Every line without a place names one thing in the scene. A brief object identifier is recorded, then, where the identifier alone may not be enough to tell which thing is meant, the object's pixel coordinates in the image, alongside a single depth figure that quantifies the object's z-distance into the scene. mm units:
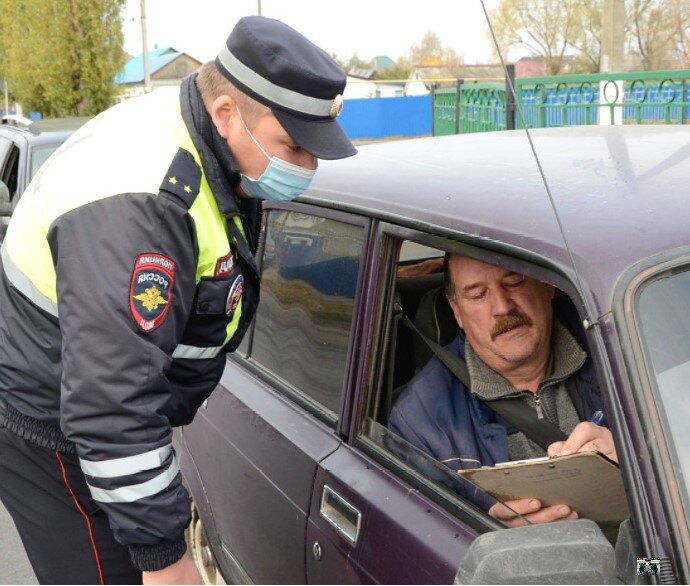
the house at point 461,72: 37594
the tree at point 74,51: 21719
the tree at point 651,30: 18109
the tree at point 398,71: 65375
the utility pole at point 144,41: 29666
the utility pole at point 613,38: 13656
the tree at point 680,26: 17031
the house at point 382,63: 69000
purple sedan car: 1469
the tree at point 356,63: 62469
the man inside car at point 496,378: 2256
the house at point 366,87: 60162
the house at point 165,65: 68125
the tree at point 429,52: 32656
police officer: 1759
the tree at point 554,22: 23281
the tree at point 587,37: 26234
